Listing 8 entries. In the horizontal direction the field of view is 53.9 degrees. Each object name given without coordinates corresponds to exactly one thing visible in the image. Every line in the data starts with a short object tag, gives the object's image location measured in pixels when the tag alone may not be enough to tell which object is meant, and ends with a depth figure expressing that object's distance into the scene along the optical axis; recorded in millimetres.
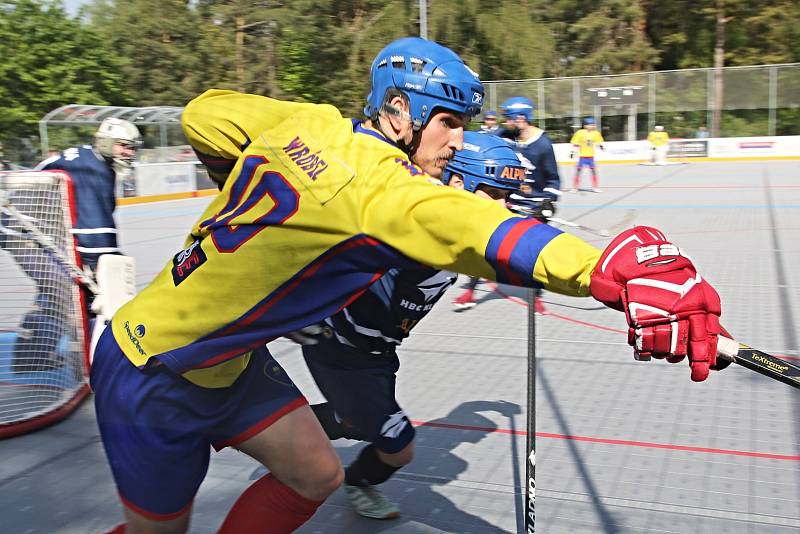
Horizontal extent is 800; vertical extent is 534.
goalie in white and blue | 5238
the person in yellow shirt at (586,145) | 20047
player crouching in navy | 3211
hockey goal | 4930
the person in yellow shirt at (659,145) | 28641
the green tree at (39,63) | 39344
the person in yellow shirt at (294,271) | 1521
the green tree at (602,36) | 44500
